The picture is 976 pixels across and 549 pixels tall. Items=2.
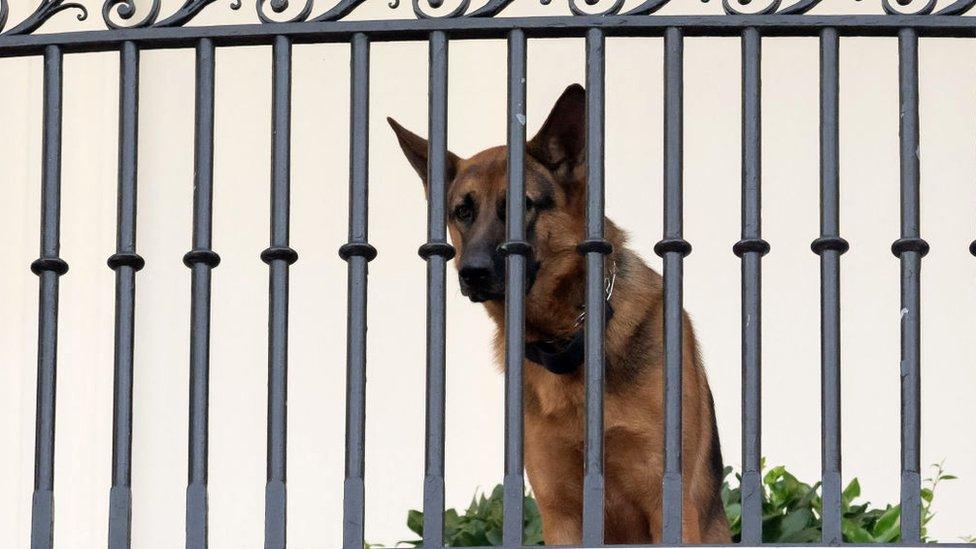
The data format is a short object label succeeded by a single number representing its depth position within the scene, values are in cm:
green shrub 1023
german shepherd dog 1030
